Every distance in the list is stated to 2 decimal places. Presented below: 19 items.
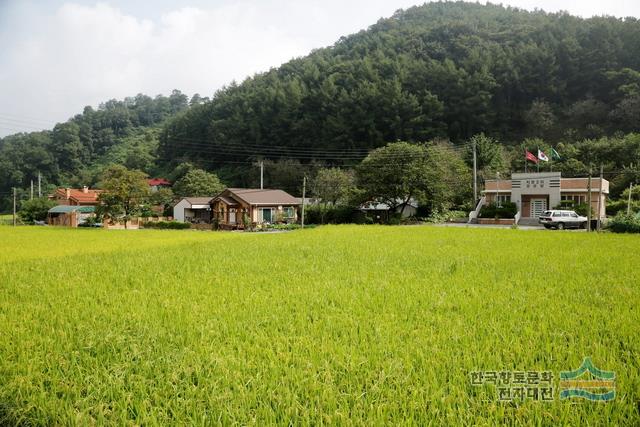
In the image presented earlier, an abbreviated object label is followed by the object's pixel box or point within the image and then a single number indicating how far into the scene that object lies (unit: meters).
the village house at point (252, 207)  32.12
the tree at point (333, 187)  36.50
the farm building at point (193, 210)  39.66
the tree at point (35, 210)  42.94
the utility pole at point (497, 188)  30.35
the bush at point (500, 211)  28.67
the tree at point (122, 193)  31.06
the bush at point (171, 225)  32.91
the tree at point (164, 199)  40.79
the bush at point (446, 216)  30.94
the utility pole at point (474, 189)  31.35
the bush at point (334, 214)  34.03
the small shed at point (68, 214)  38.04
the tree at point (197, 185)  45.41
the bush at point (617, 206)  27.38
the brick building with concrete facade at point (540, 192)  27.94
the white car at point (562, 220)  22.41
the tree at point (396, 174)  29.75
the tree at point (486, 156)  39.38
